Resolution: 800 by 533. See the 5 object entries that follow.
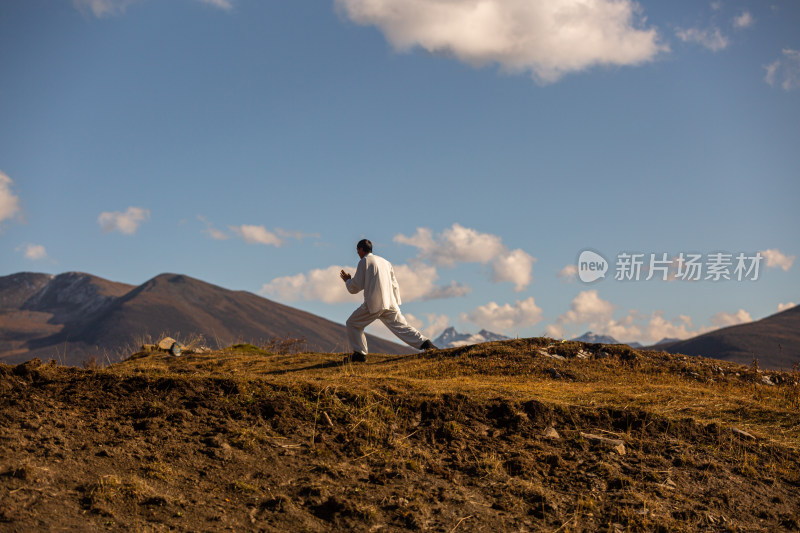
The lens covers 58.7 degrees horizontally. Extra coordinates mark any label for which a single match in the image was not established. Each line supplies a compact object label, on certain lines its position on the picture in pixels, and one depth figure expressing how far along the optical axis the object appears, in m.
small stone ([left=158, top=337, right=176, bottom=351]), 17.33
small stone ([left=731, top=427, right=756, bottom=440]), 7.75
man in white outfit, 13.44
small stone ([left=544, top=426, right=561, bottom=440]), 7.26
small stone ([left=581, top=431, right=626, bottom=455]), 7.05
